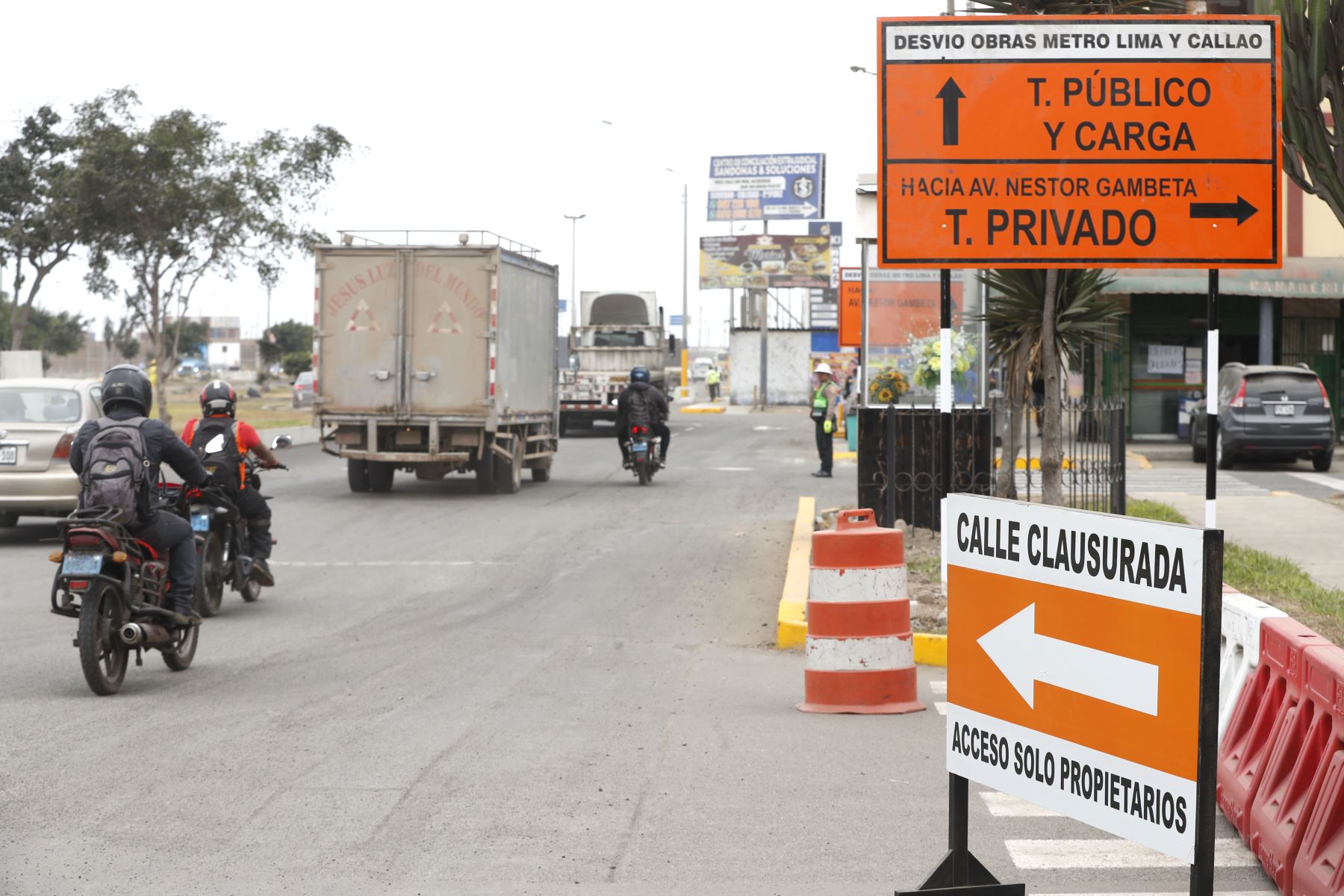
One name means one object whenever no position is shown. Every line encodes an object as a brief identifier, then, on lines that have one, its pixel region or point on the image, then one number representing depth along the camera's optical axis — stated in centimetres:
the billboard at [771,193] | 7188
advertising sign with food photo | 6931
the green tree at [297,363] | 8756
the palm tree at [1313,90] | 1263
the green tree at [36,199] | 3136
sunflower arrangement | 1778
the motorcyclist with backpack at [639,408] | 2280
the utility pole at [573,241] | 8225
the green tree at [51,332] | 7381
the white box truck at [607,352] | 3841
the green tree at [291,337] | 10470
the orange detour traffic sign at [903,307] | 1834
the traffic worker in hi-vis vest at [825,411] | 2469
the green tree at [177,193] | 3188
